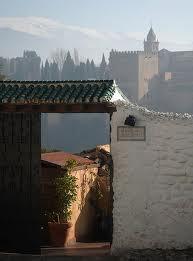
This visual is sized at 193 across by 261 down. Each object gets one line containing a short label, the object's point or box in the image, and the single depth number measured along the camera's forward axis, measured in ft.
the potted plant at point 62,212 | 48.98
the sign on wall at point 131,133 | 41.46
